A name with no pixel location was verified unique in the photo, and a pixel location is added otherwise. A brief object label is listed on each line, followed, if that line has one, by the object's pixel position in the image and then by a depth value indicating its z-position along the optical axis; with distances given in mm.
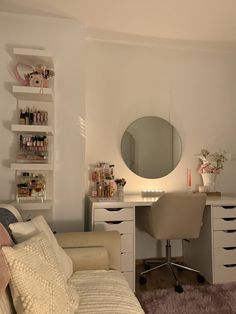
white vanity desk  2188
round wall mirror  2902
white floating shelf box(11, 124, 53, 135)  2184
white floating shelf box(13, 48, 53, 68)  2201
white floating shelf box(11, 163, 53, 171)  2176
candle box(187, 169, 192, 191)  2996
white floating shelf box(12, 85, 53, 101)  2170
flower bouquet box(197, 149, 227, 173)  2902
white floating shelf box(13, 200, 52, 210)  2133
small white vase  2864
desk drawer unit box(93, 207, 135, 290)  2170
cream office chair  2152
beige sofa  1175
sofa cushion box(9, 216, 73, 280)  1282
